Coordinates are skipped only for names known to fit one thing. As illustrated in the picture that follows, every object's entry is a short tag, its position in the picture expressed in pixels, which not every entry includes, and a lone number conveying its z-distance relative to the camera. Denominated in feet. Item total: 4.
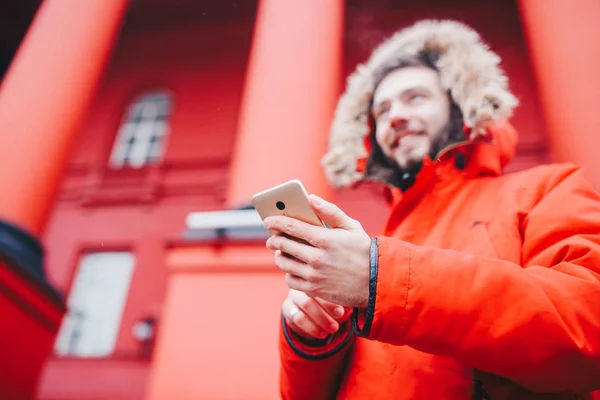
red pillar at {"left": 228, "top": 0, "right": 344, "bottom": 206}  9.68
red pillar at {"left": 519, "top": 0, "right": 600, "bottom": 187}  9.07
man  2.78
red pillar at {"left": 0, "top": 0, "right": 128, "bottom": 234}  11.27
